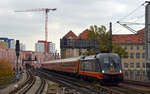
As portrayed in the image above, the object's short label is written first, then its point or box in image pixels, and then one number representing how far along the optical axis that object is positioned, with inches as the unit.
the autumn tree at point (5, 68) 2578.7
